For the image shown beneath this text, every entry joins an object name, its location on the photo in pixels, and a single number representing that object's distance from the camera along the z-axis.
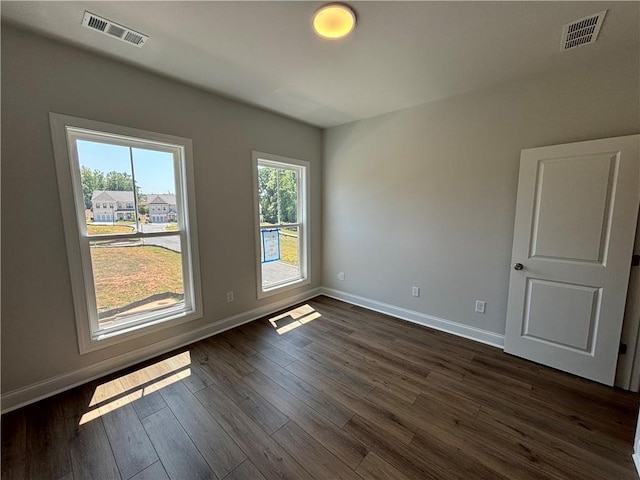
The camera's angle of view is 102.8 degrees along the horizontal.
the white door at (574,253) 1.98
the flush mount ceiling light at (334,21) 1.54
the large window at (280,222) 3.35
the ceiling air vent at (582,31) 1.63
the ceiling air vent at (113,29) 1.66
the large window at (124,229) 2.04
